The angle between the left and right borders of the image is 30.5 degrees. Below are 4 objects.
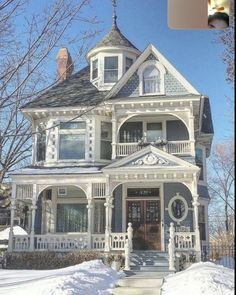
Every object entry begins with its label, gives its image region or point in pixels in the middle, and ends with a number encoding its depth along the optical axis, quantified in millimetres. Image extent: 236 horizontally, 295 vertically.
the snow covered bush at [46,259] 17141
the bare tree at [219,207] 34634
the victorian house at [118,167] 17938
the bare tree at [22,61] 8266
